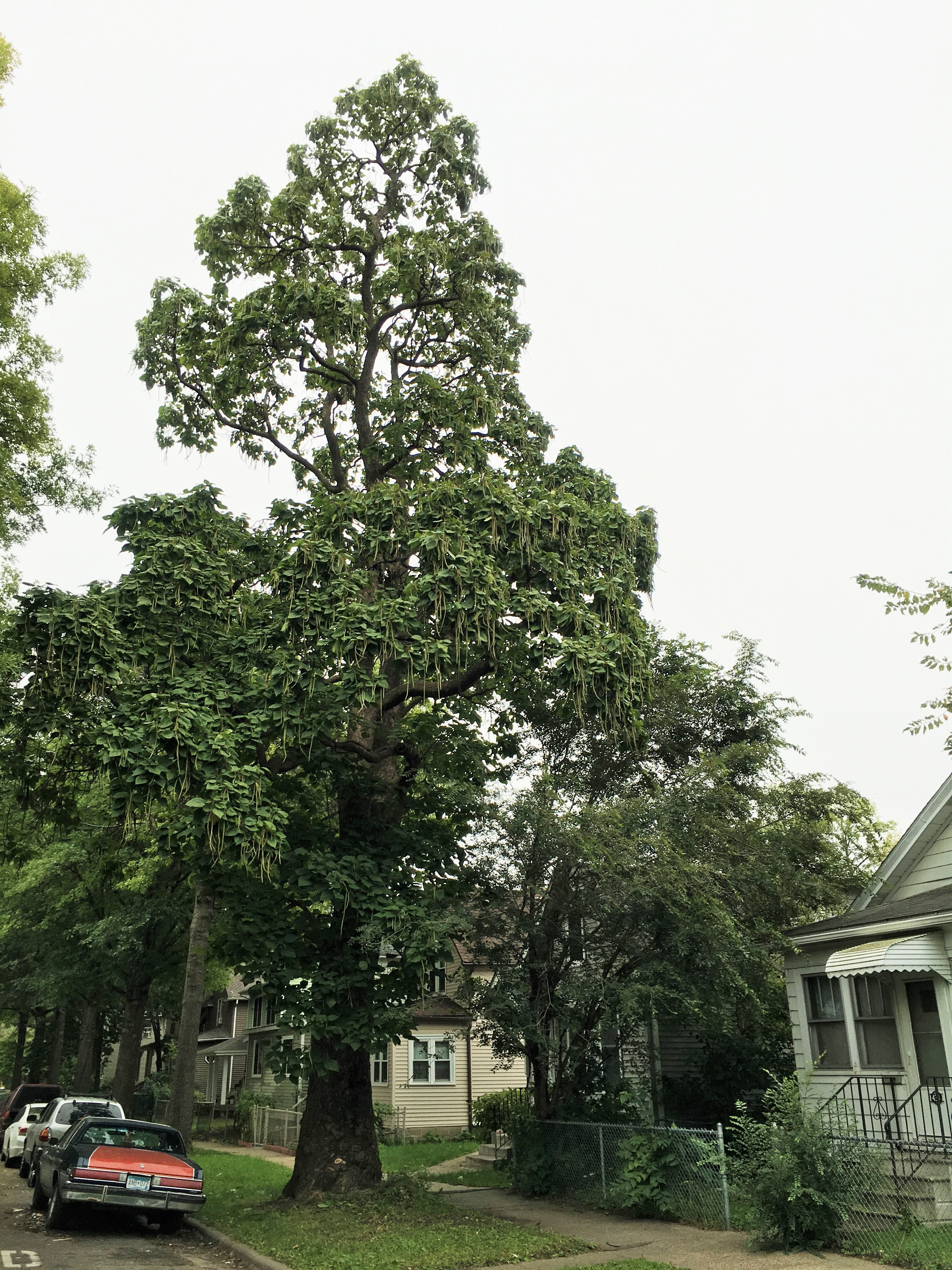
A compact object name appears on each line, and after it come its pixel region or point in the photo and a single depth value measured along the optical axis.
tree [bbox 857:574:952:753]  10.91
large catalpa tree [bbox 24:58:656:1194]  12.78
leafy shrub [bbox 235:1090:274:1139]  31.36
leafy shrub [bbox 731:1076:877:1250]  10.54
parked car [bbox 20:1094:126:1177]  18.42
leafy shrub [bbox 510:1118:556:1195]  15.55
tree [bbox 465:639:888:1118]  13.59
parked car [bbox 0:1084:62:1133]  27.73
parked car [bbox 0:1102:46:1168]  22.73
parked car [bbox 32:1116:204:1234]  12.29
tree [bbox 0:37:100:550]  16.66
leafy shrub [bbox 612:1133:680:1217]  13.17
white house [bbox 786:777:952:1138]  12.36
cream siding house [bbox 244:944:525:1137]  29.33
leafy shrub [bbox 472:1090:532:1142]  22.06
